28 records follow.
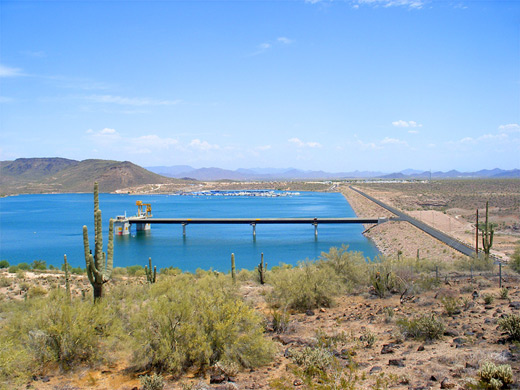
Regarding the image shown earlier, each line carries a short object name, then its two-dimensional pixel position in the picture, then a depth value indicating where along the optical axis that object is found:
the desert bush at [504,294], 13.25
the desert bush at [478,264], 21.39
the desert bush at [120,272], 29.44
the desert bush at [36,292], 19.39
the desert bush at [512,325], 9.20
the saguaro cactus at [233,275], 20.03
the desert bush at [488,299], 12.80
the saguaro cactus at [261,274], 22.48
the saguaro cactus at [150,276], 20.44
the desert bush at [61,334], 9.29
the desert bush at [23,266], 31.67
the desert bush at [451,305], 11.84
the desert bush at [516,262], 20.06
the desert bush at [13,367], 7.69
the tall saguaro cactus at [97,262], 12.00
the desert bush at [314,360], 8.22
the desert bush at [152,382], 7.91
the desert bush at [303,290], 14.80
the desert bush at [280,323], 11.78
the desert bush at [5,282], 22.23
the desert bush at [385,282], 15.67
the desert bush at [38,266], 32.72
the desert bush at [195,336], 8.98
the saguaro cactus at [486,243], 23.43
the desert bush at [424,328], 10.02
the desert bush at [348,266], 18.67
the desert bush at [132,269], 30.45
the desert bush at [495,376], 6.70
